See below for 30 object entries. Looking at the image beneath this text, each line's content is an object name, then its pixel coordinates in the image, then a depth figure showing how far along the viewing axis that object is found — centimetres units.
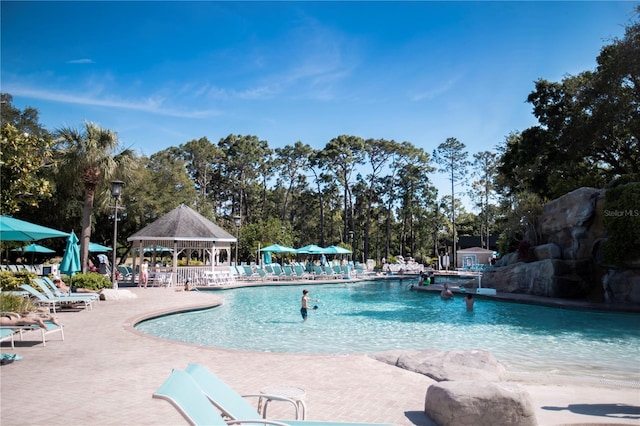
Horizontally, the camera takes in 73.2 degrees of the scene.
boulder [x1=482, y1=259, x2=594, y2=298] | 1870
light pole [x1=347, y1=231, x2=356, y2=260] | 4673
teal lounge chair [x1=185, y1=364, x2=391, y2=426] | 320
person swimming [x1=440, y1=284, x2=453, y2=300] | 1953
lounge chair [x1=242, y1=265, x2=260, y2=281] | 2686
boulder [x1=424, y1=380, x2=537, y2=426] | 421
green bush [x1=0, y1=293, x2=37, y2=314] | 962
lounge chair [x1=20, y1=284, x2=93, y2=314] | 1127
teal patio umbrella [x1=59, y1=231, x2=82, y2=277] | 1475
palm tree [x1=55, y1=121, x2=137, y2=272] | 1909
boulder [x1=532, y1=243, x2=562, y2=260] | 2098
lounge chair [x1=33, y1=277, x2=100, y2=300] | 1176
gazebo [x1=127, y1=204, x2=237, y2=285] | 2311
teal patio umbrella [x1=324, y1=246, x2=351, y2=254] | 3394
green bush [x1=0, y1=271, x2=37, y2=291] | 1273
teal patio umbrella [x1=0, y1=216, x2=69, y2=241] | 1092
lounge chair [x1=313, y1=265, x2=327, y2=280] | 3028
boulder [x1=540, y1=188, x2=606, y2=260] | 1966
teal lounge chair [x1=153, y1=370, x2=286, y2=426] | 254
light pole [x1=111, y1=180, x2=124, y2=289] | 1594
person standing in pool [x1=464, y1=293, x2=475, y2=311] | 1590
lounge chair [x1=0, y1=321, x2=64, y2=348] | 658
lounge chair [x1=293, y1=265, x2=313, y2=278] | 2878
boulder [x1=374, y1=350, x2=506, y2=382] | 615
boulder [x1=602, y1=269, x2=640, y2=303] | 1644
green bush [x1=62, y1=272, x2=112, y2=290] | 1600
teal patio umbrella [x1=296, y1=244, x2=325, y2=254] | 3369
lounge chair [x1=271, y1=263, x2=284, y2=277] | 2783
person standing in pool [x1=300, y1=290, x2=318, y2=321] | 1347
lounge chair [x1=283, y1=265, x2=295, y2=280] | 2811
